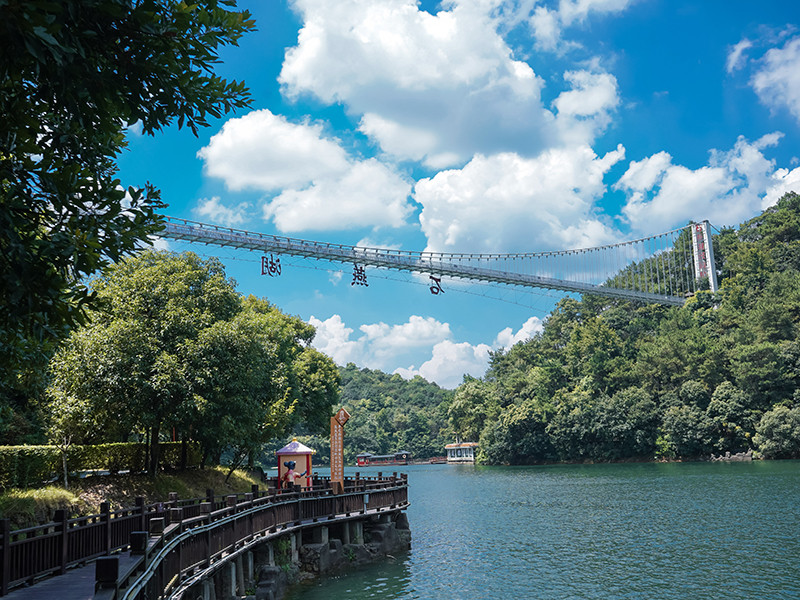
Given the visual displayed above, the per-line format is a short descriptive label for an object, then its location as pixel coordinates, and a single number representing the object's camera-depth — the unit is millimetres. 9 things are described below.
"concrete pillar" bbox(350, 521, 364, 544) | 21406
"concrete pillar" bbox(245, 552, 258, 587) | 15688
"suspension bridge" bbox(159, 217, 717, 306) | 40938
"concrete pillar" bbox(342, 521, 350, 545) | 20938
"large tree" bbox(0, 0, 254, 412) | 5230
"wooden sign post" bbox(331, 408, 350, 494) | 22500
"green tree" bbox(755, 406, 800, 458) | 51656
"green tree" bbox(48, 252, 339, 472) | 19828
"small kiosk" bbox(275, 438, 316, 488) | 25531
